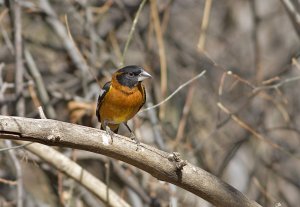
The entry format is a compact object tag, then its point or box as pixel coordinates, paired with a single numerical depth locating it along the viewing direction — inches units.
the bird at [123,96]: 436.1
